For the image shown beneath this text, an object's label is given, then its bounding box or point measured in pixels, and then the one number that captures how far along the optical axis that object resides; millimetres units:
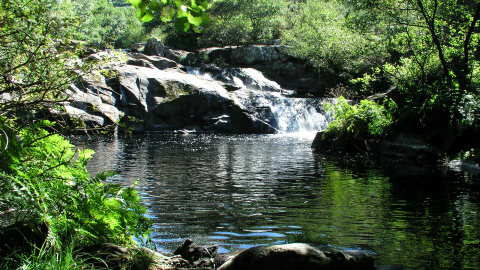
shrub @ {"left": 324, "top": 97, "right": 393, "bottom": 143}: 17438
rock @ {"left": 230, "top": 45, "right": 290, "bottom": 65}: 41656
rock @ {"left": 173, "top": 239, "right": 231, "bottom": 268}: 4664
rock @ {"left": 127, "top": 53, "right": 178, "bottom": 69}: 34656
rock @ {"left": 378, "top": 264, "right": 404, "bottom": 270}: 4547
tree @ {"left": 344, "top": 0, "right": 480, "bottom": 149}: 14773
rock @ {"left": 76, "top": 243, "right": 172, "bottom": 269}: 3889
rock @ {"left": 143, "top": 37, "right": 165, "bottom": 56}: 40281
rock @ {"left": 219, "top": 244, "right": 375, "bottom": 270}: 4078
